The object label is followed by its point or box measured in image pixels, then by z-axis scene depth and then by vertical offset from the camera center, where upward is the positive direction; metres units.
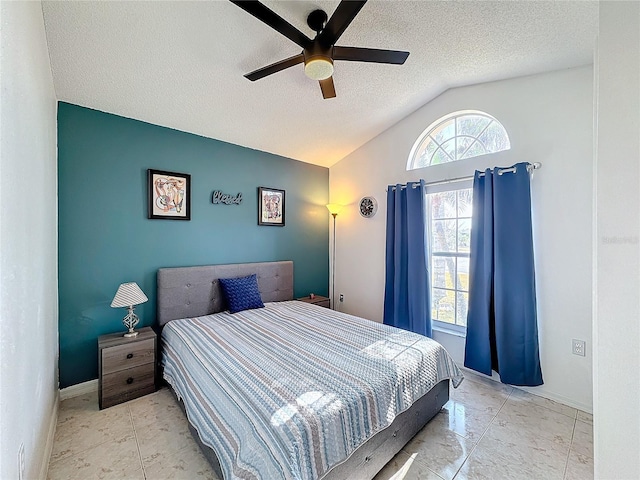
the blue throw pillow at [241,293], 2.94 -0.63
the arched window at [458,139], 2.73 +1.11
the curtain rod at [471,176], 2.38 +0.64
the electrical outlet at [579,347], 2.19 -0.92
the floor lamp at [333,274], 4.28 -0.59
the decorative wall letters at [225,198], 3.12 +0.49
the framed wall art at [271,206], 3.54 +0.44
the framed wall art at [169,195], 2.70 +0.47
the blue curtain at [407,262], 3.11 -0.30
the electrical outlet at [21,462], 1.04 -0.90
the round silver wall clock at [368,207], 3.68 +0.45
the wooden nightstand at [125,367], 2.14 -1.08
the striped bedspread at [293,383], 1.19 -0.84
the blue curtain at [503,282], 2.38 -0.42
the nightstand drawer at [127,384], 2.15 -1.23
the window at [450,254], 2.93 -0.18
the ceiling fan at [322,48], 1.28 +1.13
